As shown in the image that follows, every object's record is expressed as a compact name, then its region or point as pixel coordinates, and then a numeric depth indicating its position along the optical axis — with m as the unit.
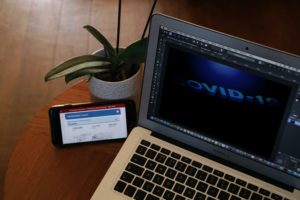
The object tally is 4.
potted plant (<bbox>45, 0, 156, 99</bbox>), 0.97
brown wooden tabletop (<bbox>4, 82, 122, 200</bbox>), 0.92
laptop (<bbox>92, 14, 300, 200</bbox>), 0.80
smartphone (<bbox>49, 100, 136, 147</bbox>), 0.95
